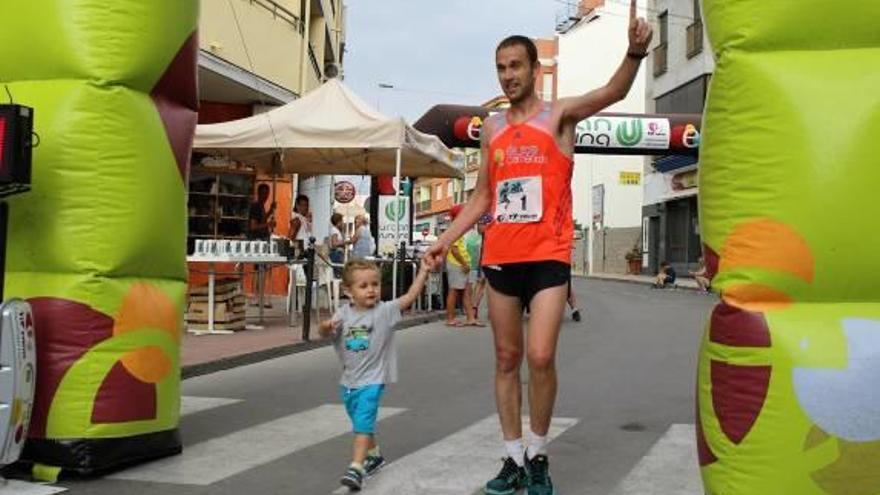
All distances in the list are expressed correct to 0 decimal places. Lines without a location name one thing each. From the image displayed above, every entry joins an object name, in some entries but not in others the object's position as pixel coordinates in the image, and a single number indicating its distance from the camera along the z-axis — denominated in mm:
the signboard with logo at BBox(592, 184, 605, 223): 48125
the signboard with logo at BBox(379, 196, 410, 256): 15500
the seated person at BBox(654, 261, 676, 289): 28672
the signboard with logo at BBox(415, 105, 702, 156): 22266
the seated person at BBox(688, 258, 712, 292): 25172
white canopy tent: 12539
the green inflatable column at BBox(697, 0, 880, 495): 3076
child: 4633
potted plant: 41844
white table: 10859
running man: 4094
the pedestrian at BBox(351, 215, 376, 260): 15327
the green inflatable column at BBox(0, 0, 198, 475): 4574
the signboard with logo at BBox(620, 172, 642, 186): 47050
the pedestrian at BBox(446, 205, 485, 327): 13836
